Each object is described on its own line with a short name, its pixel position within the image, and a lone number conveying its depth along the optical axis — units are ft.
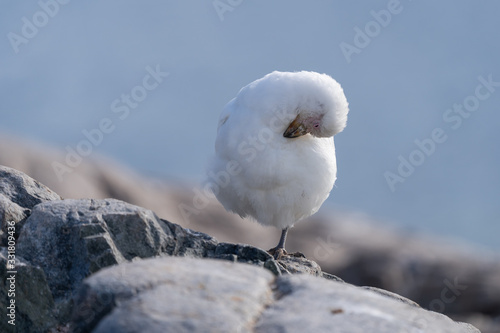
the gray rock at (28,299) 37.32
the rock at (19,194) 40.24
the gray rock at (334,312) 27.48
